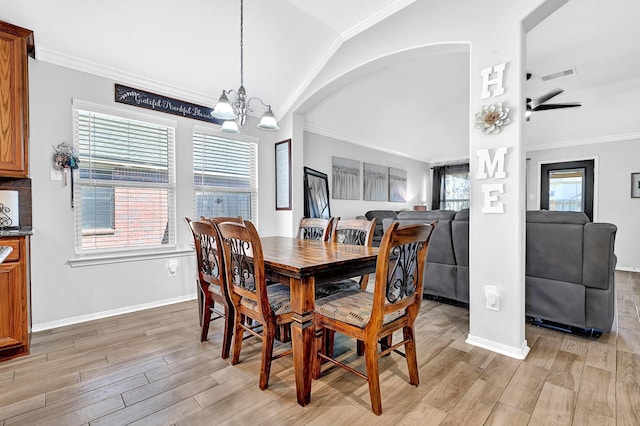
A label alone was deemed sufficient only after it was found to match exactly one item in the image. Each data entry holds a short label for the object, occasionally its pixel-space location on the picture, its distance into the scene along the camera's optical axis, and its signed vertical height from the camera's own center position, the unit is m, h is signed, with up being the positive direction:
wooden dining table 1.61 -0.40
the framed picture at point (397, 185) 6.68 +0.53
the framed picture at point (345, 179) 5.38 +0.54
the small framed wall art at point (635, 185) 5.16 +0.38
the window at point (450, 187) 7.54 +0.53
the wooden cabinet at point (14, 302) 2.15 -0.67
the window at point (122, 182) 2.90 +0.28
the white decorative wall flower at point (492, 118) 2.19 +0.66
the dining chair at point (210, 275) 2.04 -0.49
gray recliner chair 2.37 -0.51
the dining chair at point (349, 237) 2.20 -0.25
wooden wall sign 3.06 +1.15
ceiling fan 3.81 +1.40
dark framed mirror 4.64 +0.23
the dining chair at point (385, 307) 1.50 -0.56
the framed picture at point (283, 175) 4.16 +0.47
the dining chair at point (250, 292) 1.68 -0.51
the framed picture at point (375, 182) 6.04 +0.54
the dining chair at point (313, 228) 2.85 -0.20
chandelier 2.34 +0.77
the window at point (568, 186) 5.73 +0.43
